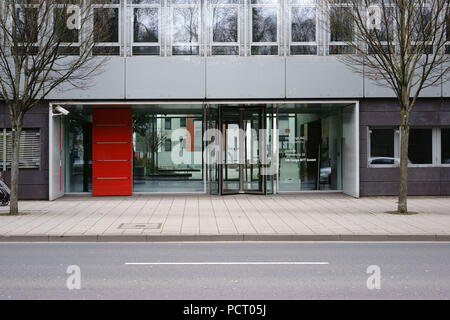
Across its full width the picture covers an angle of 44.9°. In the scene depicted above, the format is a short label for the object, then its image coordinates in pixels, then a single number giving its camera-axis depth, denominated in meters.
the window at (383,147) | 20.08
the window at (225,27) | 19.70
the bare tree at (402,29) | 14.29
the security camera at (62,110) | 18.50
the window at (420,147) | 20.11
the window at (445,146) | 20.19
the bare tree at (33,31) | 13.97
